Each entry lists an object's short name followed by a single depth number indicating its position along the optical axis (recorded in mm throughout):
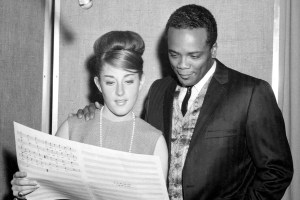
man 1325
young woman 1225
